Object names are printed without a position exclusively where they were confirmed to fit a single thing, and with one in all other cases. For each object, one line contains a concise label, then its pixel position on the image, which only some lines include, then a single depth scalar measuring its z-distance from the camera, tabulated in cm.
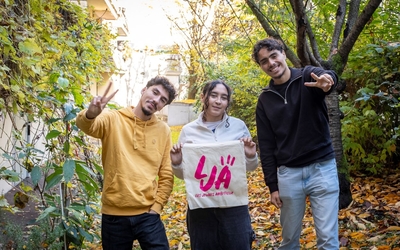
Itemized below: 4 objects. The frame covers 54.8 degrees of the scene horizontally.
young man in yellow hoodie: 266
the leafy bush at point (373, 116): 503
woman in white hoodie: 264
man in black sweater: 277
